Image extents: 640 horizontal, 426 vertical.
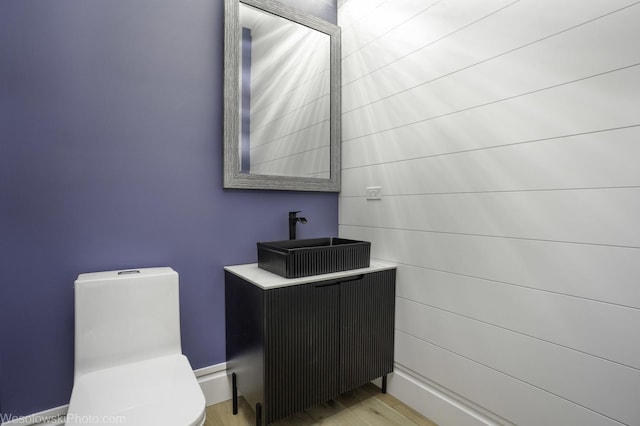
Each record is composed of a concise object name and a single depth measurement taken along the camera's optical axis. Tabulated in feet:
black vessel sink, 4.87
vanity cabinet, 4.56
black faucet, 6.20
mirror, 5.65
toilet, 3.24
